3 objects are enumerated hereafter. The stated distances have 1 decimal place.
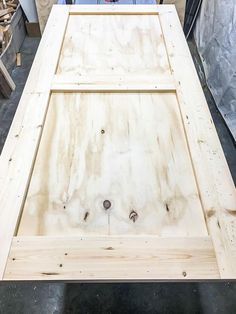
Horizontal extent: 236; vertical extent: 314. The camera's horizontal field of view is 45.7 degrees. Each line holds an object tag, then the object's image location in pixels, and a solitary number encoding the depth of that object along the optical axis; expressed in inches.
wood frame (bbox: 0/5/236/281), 21.3
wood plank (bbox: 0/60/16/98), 72.7
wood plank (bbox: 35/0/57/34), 88.4
